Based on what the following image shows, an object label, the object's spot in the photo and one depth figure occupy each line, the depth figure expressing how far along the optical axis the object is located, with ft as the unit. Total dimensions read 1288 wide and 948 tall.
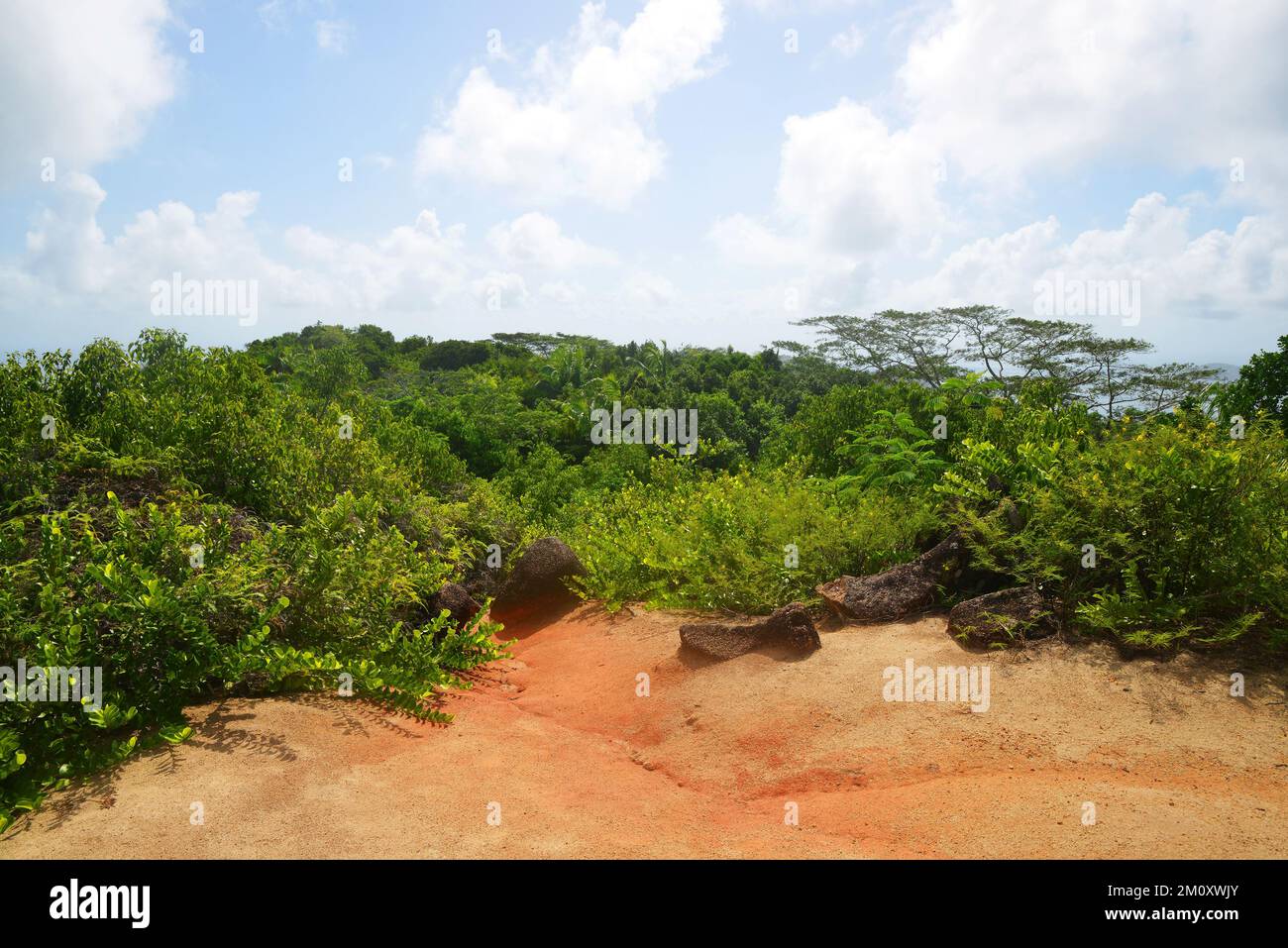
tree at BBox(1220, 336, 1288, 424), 62.39
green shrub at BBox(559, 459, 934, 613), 27.55
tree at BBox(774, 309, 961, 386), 114.01
